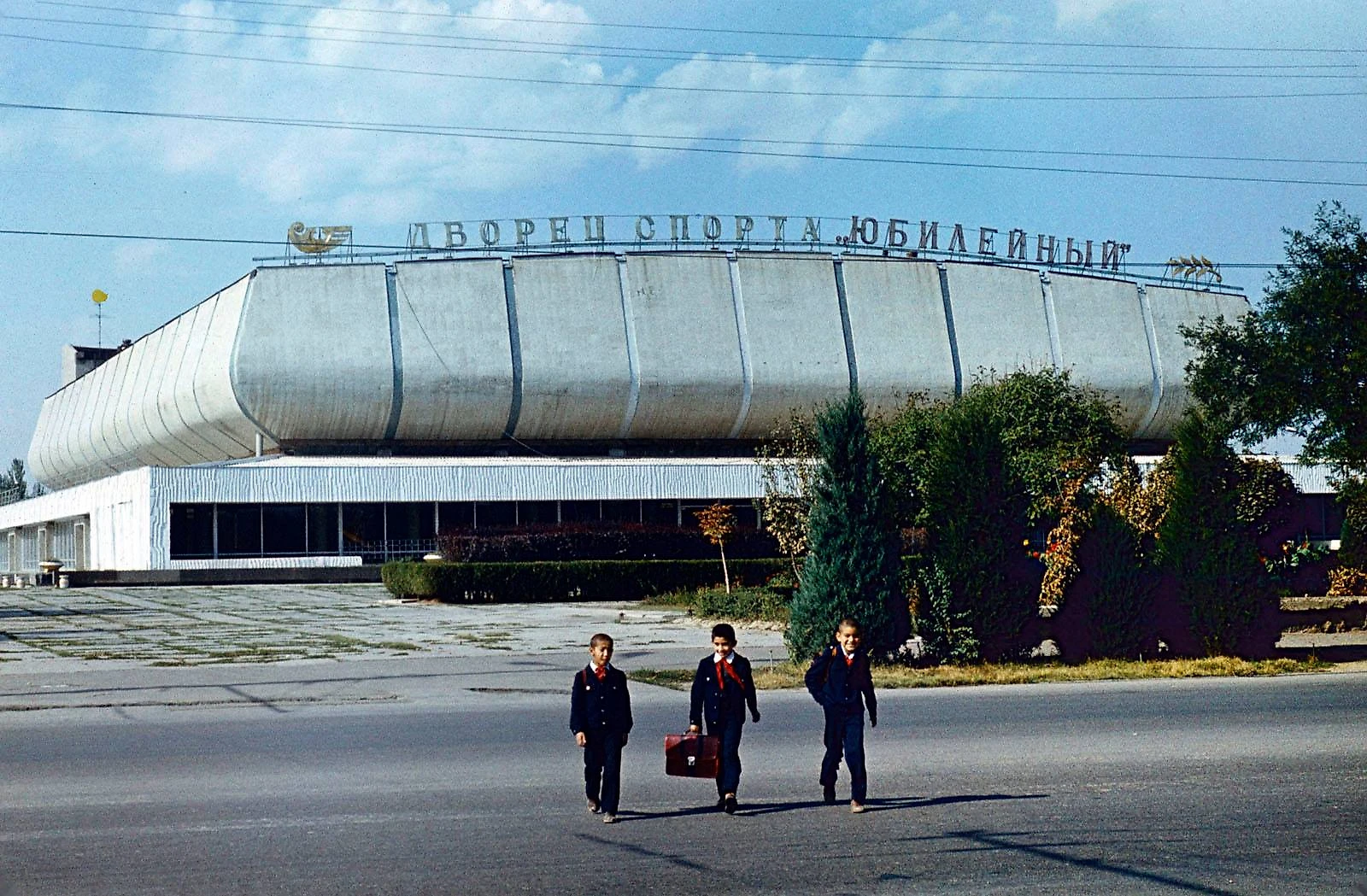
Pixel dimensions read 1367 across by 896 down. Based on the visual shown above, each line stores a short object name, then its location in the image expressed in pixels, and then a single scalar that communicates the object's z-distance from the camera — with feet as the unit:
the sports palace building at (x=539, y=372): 203.72
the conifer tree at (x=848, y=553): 70.95
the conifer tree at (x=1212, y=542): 75.87
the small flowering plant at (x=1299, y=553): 141.02
